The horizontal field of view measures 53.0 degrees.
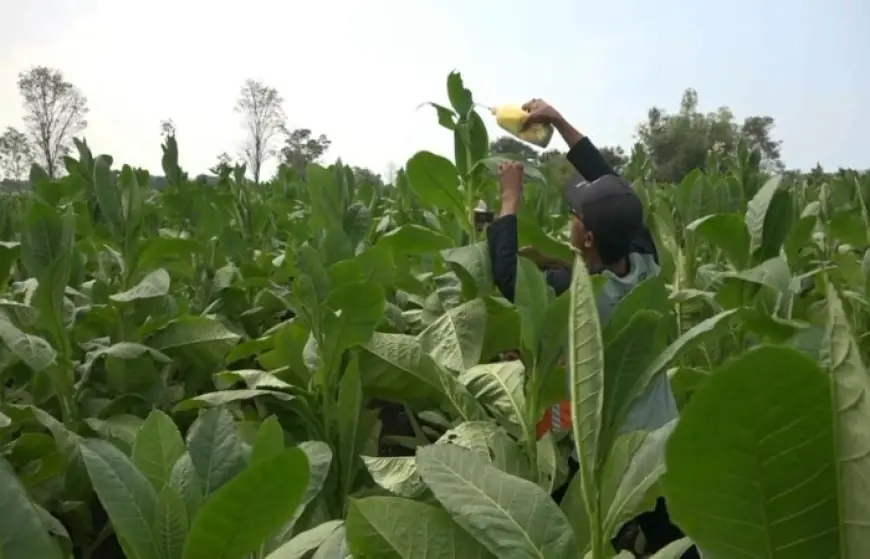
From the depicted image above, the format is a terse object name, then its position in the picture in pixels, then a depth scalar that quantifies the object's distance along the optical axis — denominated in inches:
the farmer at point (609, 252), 92.0
